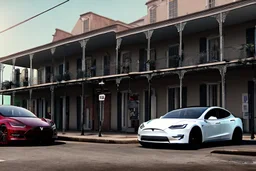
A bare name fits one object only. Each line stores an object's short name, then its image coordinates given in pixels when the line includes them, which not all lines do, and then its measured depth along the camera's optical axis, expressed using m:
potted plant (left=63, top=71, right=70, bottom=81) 28.20
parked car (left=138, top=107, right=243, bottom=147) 11.42
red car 12.62
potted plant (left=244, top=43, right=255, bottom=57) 18.00
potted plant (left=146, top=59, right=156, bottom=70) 22.33
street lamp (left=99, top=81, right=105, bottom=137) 18.41
